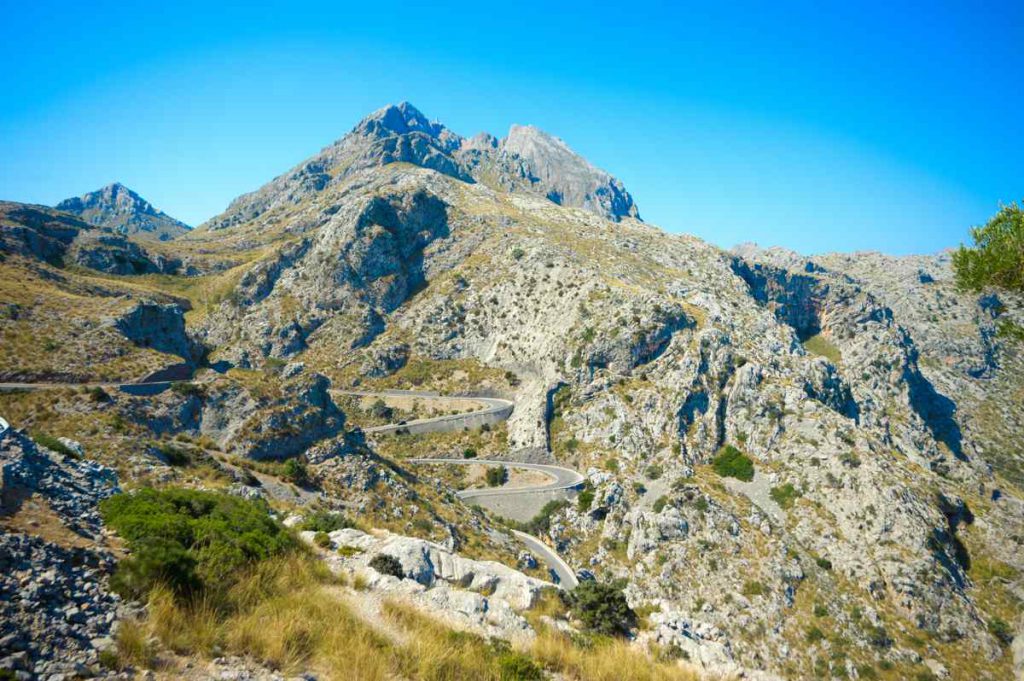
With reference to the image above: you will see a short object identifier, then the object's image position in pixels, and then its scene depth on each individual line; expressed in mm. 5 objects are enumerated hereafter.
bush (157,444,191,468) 28484
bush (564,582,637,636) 17625
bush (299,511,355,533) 18203
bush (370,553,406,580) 15042
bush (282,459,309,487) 34406
